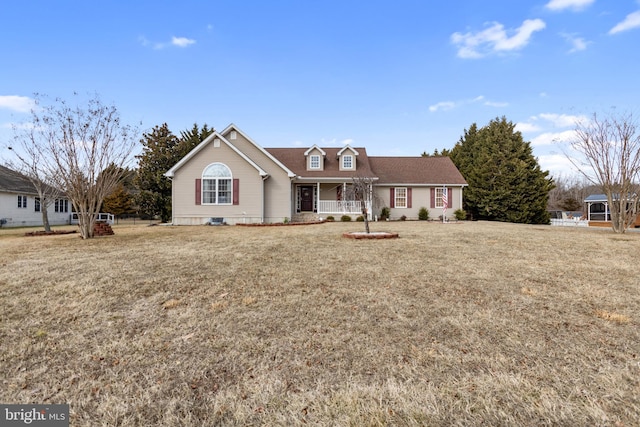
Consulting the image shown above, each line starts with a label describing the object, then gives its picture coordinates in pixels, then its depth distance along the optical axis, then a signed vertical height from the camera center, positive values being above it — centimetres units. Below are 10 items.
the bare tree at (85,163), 1155 +196
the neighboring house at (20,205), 2347 +74
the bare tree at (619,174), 1314 +143
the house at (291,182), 1825 +190
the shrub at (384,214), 2166 -30
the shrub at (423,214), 2188 -37
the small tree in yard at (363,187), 1202 +100
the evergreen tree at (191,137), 2705 +705
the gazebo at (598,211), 2466 -31
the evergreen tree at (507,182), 2445 +216
